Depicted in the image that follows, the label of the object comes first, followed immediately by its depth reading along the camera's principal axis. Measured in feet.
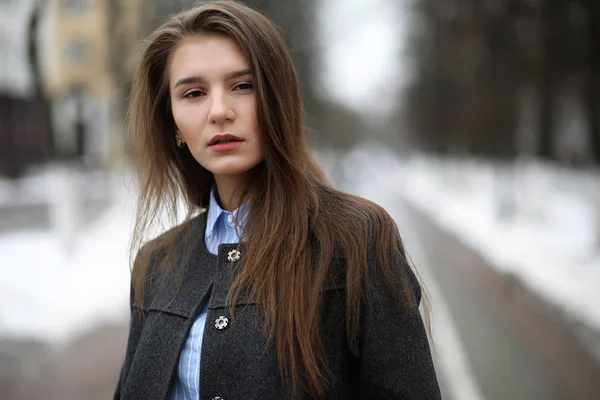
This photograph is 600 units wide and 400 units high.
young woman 5.34
